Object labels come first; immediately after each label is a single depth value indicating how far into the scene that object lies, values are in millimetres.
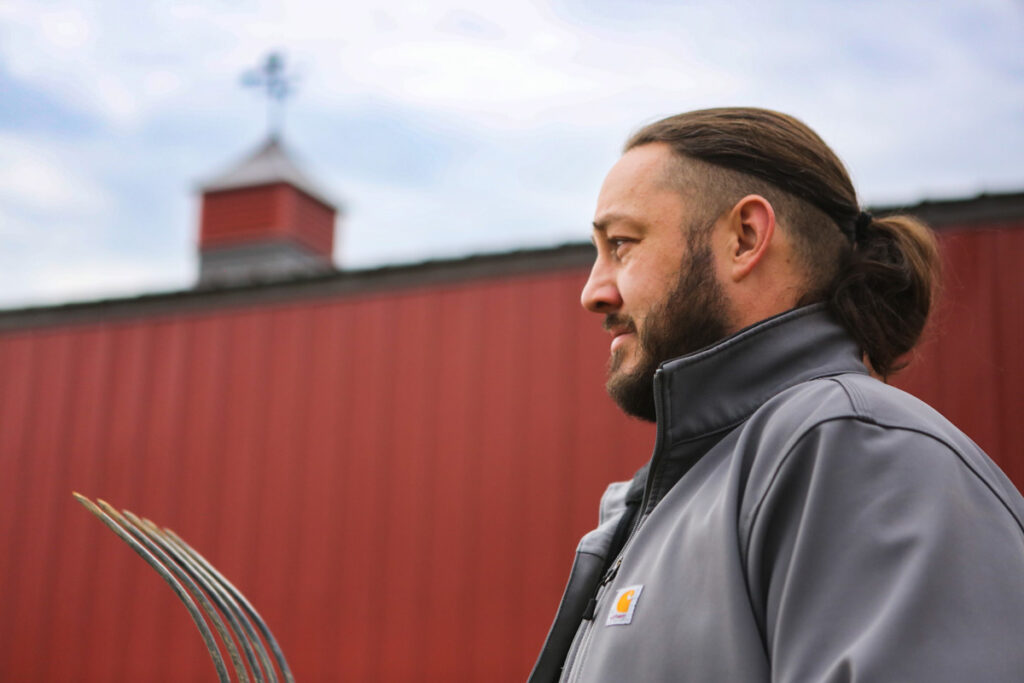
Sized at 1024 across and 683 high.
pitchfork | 1519
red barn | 4945
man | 835
